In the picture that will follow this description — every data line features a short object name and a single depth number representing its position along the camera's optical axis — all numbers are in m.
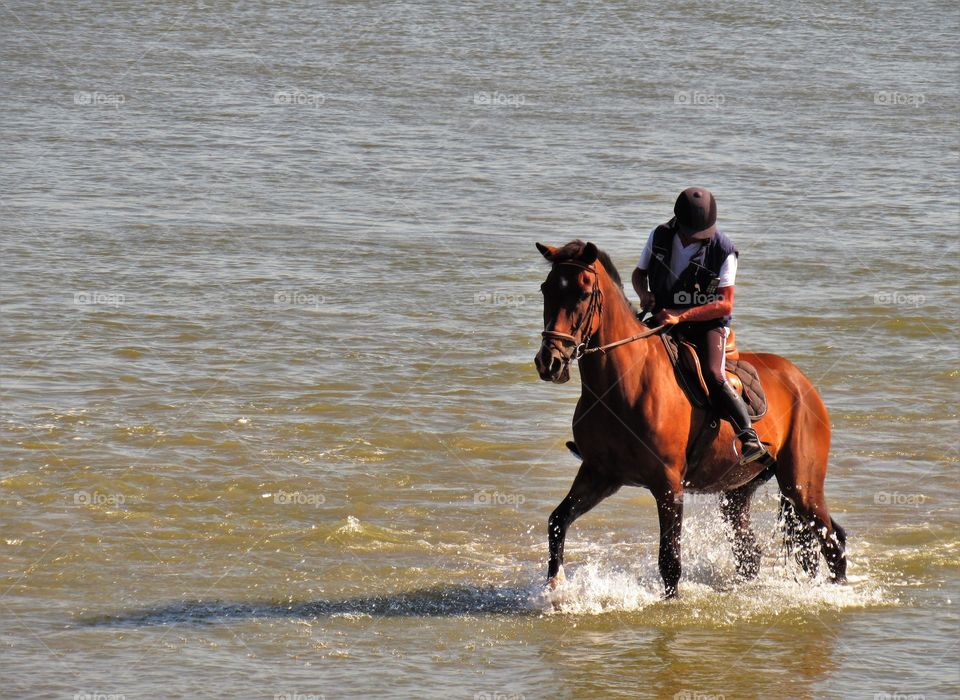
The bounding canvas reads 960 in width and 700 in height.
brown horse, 17.06
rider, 18.20
